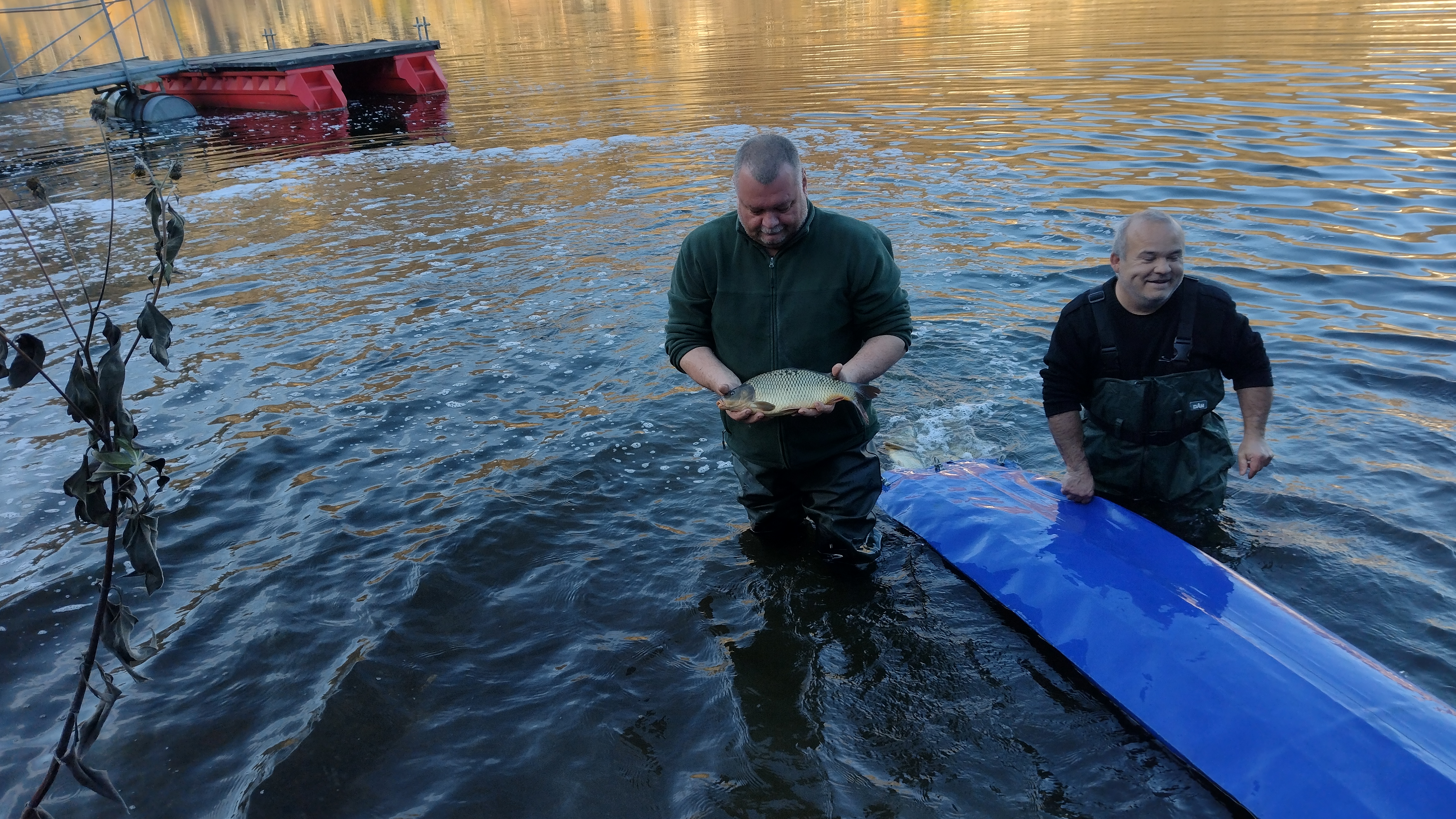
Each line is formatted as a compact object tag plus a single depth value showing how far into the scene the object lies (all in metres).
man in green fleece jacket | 4.56
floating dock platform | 26.30
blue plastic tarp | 3.67
